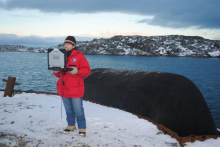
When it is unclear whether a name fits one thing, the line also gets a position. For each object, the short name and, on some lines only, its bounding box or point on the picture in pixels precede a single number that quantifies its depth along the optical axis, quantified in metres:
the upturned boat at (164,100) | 8.70
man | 5.82
